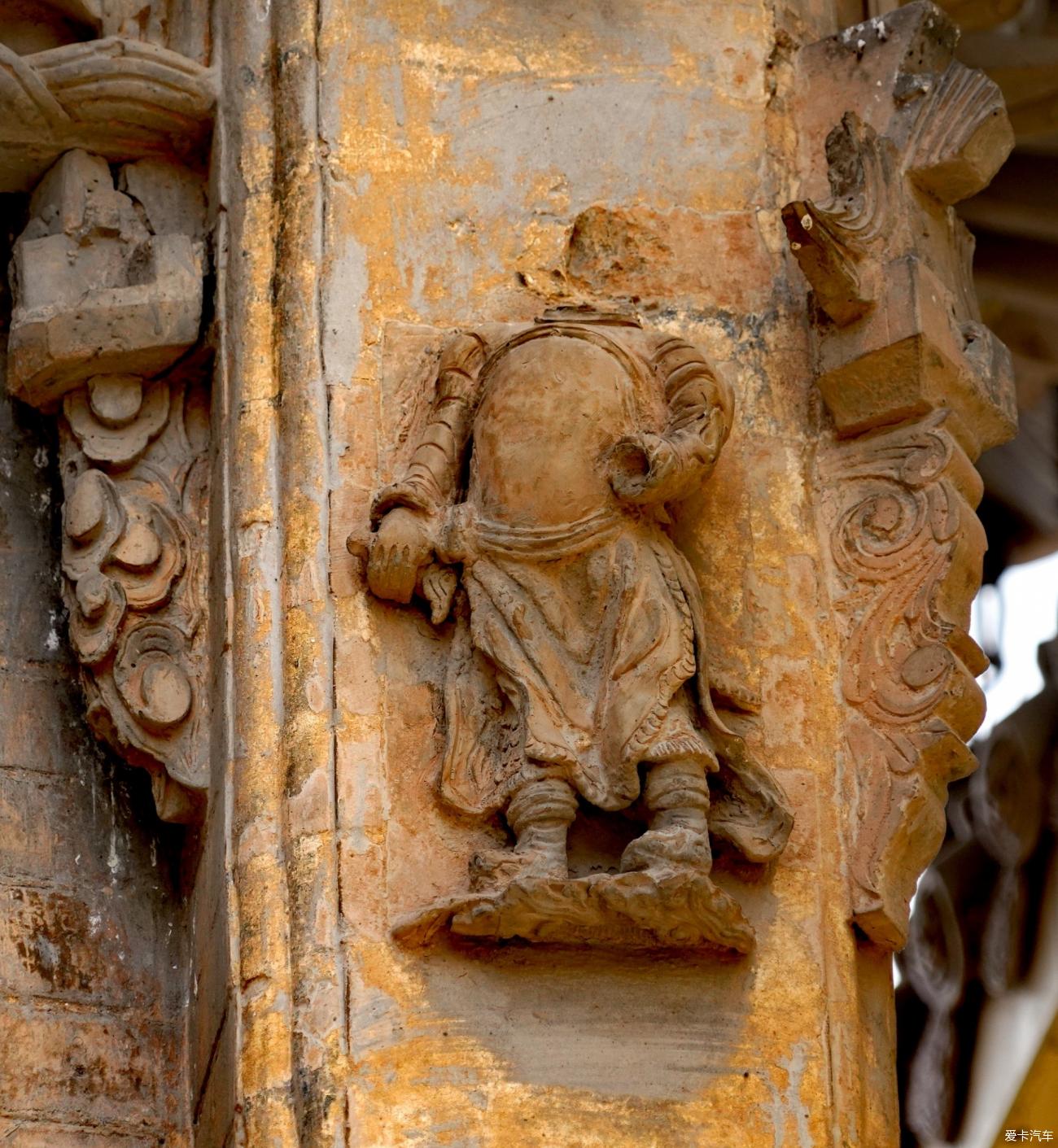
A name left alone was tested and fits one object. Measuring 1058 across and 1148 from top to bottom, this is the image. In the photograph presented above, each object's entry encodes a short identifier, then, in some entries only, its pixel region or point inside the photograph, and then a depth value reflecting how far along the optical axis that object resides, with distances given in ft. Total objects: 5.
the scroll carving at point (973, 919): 58.60
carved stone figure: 37.23
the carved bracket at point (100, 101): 42.47
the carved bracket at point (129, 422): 40.11
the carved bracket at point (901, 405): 39.38
